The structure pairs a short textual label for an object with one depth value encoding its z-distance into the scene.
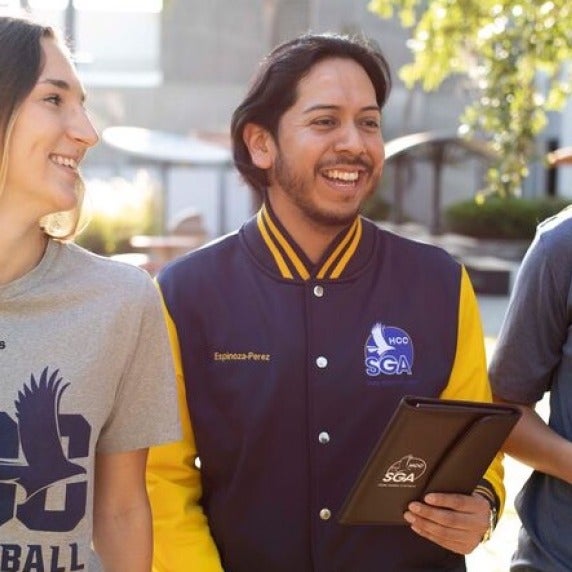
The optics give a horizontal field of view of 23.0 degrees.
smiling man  3.44
